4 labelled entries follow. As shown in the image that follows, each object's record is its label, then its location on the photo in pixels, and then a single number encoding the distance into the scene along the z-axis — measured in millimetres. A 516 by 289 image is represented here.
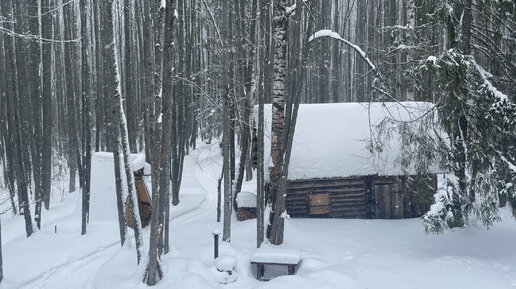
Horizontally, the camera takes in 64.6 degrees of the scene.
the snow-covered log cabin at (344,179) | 12992
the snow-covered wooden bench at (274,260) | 8508
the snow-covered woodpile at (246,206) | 13250
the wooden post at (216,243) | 8828
